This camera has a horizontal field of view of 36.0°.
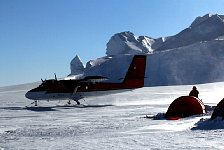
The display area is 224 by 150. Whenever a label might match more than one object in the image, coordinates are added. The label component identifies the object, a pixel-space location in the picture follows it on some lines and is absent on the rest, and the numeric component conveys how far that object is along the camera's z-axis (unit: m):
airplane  34.72
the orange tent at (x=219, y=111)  16.80
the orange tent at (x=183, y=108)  21.16
